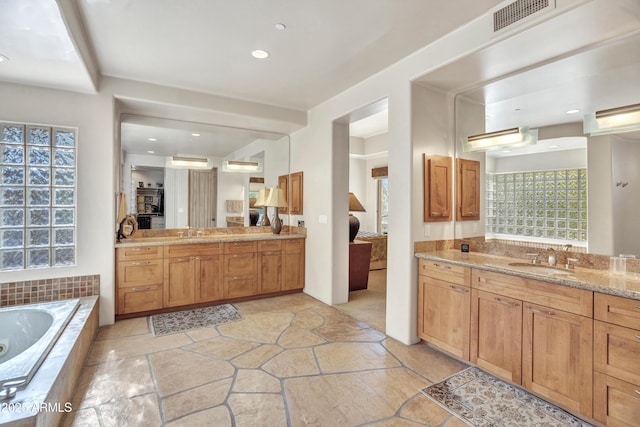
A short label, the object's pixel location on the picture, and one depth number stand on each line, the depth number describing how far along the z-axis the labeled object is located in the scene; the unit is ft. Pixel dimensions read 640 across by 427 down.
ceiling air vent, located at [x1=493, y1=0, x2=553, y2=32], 6.82
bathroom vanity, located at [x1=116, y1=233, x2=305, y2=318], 12.41
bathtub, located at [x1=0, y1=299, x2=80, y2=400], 8.94
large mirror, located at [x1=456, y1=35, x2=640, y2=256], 7.50
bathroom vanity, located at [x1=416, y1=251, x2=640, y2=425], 5.97
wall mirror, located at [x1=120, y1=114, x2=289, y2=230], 14.26
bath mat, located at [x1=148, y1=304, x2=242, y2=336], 11.54
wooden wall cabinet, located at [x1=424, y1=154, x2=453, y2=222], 10.29
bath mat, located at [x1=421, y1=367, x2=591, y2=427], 6.62
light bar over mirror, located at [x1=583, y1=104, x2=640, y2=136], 7.01
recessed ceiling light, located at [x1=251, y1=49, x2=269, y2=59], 9.89
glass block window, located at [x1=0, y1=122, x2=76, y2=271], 10.47
